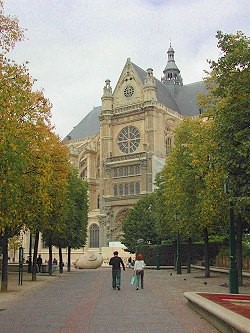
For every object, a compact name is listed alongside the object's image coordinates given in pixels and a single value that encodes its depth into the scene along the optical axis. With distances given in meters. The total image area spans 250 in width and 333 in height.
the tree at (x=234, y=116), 14.91
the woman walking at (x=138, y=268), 21.05
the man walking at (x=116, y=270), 20.52
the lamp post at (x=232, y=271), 16.72
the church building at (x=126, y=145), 76.00
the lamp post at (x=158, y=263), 45.01
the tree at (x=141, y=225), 61.31
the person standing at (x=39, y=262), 42.53
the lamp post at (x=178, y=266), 35.71
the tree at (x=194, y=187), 23.22
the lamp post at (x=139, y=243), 53.94
